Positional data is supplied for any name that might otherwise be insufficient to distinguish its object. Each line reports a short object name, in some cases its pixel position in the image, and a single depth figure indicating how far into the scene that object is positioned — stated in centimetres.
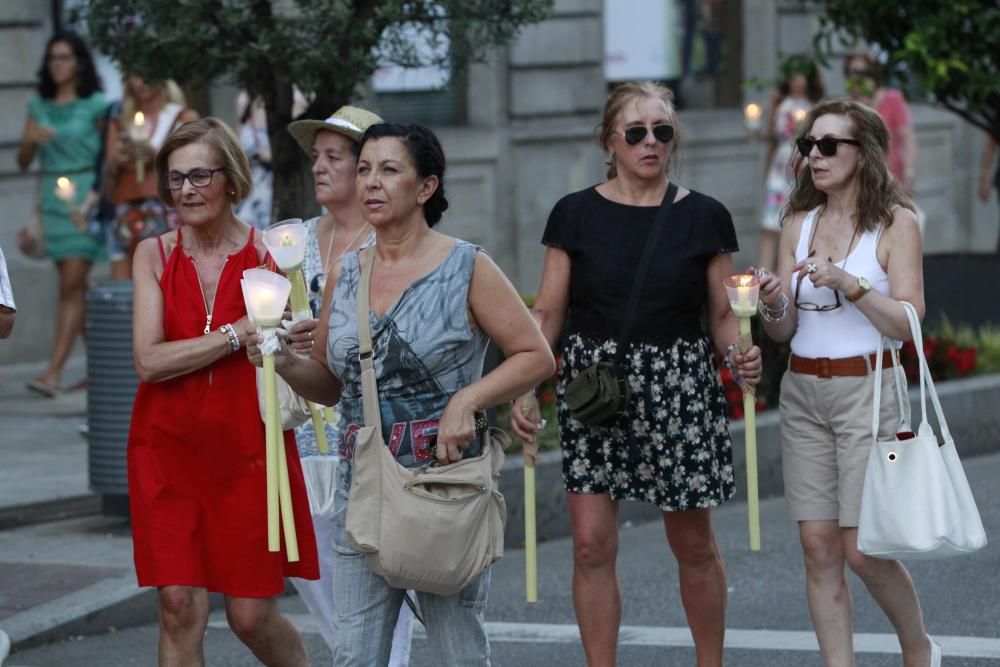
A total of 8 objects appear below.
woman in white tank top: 1170
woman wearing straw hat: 1253
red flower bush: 2333
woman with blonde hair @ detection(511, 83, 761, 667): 1182
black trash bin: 1694
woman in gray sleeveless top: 973
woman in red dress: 1088
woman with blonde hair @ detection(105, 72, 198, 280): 2255
